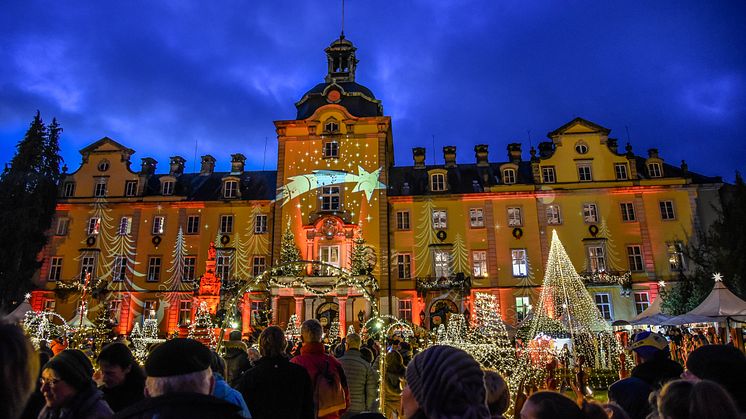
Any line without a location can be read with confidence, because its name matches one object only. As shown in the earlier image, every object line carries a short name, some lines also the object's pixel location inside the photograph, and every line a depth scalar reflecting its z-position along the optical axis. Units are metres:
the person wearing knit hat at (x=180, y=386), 2.50
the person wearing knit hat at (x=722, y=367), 3.87
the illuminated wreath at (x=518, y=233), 34.84
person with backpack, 5.80
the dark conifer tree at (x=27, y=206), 33.41
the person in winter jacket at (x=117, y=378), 4.36
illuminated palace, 33.34
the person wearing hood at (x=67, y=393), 3.69
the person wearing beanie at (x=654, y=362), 5.63
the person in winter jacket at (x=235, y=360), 7.78
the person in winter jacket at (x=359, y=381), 6.88
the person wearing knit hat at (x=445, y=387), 2.49
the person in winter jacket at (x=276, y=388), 4.85
